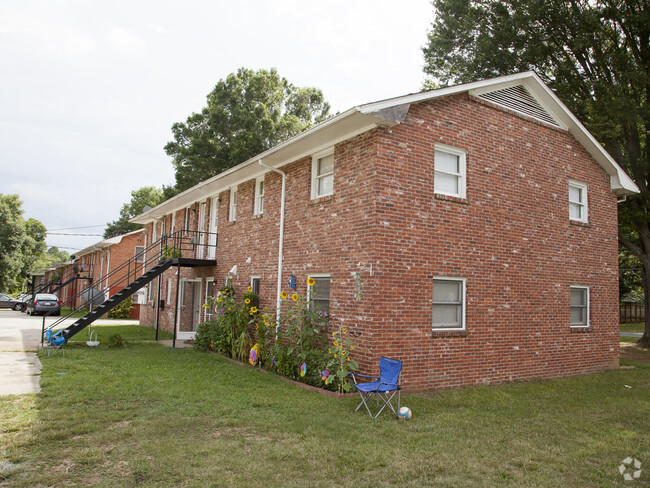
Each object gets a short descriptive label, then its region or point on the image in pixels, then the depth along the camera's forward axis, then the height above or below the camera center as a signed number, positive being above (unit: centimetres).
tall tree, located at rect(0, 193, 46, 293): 4834 +374
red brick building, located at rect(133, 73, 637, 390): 888 +140
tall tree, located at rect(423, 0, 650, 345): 1545 +864
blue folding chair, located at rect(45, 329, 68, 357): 1244 -156
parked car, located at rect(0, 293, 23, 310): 3659 -174
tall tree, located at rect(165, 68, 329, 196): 3309 +1168
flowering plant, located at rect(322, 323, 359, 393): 818 -128
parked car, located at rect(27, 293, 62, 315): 2898 -140
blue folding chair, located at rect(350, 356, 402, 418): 704 -138
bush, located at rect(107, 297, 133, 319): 2910 -168
